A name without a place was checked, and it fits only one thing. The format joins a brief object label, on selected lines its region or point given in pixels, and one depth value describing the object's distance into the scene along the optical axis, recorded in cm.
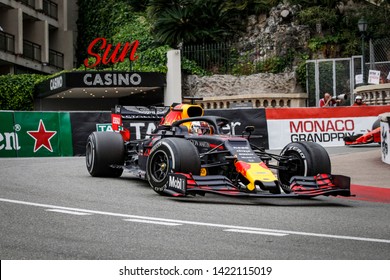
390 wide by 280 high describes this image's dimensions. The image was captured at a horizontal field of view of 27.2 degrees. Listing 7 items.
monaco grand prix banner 2595
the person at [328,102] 2742
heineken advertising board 2400
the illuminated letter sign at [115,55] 3703
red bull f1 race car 1124
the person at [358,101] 2637
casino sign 3694
